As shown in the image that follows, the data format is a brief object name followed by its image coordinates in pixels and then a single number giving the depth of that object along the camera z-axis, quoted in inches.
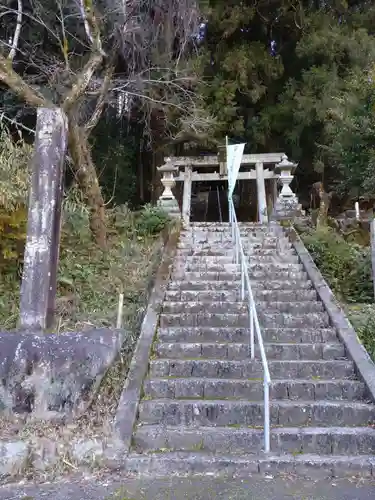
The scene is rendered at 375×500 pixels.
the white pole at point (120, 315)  205.8
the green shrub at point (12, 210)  221.3
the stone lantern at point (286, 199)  379.2
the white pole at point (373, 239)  210.0
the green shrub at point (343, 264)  269.0
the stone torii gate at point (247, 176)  386.0
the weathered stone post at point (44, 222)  169.9
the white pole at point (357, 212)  390.9
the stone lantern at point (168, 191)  386.0
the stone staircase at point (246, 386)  148.6
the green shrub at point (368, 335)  200.3
